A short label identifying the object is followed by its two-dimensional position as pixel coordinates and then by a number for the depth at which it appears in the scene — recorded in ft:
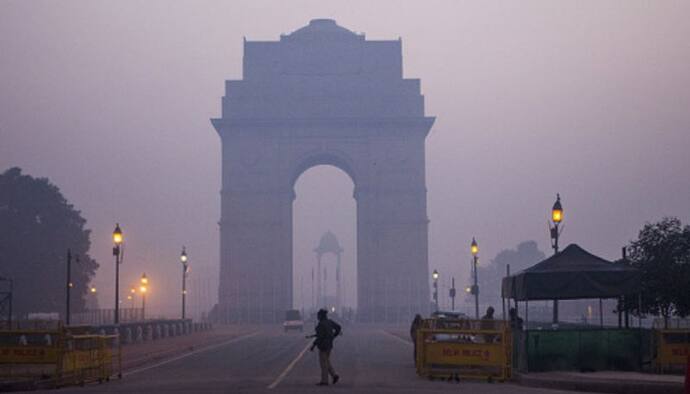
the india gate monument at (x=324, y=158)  300.61
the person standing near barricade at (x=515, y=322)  94.35
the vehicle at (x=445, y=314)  121.70
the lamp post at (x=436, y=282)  251.89
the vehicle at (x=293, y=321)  234.79
